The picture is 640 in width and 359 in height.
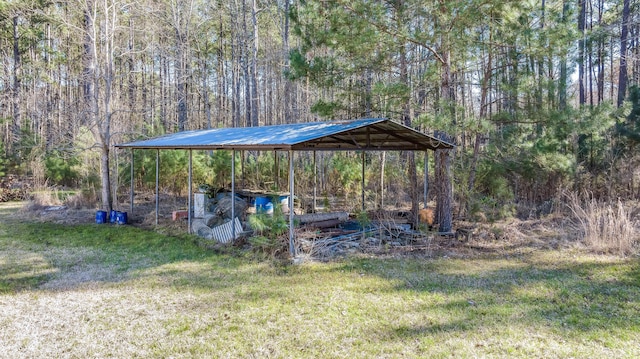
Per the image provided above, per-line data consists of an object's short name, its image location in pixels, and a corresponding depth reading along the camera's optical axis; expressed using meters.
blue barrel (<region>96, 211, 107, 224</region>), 9.32
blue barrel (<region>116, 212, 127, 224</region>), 9.21
